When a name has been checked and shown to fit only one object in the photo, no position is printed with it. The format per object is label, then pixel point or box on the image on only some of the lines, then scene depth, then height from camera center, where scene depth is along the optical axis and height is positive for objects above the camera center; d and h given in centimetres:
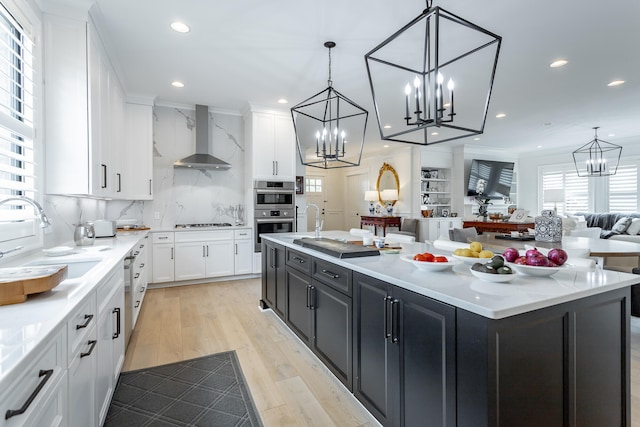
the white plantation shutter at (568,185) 808 +73
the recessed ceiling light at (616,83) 395 +165
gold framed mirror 861 +94
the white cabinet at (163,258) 452 -64
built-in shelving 842 +62
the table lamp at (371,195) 873 +49
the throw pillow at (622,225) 652 -26
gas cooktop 500 -19
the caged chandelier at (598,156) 735 +142
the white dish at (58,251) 211 -26
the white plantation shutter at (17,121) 184 +57
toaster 327 -15
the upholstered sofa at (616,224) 628 -26
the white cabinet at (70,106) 237 +83
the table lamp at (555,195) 550 +31
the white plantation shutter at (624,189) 717 +54
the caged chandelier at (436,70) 160 +165
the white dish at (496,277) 138 -28
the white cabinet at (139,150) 445 +90
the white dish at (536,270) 148 -27
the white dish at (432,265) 160 -27
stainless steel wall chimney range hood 484 +110
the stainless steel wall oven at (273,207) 501 +10
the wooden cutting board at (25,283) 115 -26
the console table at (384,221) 815 -22
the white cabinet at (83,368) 117 -64
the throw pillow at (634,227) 635 -29
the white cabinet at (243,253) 501 -63
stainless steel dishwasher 241 -65
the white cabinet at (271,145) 500 +110
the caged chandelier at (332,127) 307 +169
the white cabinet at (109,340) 159 -74
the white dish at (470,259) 169 -25
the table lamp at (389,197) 847 +43
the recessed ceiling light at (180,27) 271 +163
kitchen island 114 -57
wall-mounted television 812 +92
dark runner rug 183 -119
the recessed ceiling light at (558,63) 340 +164
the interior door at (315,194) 1007 +62
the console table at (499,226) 630 -28
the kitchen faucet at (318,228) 316 -15
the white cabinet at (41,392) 74 -48
